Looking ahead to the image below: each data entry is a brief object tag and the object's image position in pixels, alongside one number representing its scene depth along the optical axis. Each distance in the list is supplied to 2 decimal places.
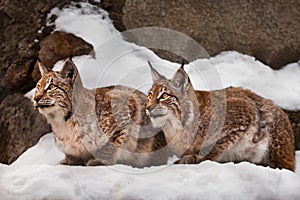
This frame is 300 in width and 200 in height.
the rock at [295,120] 10.05
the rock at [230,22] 11.00
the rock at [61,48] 10.62
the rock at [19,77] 10.72
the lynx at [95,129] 8.17
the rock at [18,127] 10.02
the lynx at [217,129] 8.12
